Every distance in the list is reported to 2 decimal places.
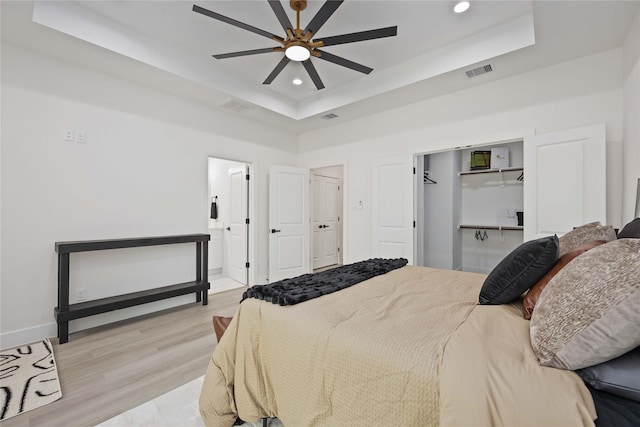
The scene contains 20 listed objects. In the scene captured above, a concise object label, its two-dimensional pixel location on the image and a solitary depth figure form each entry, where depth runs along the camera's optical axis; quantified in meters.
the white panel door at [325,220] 6.39
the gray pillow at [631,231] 1.54
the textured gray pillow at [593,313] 0.81
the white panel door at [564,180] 2.69
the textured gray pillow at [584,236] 1.74
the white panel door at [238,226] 4.98
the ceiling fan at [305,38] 2.05
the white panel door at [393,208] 4.05
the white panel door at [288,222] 4.95
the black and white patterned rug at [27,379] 1.87
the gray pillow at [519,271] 1.38
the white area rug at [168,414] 1.69
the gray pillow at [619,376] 0.82
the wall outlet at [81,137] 3.09
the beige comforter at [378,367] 0.87
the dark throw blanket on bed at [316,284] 1.65
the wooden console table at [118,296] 2.79
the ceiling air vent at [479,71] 3.09
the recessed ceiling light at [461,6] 2.47
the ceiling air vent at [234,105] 4.02
